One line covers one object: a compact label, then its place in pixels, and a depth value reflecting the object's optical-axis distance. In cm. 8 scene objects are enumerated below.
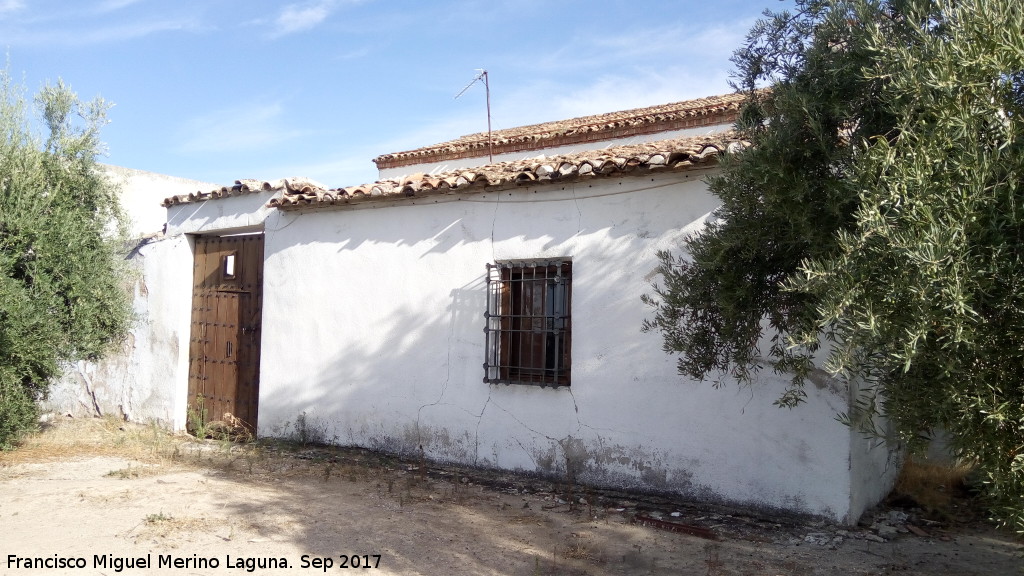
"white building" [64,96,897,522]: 543
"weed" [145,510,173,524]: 476
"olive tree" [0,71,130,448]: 686
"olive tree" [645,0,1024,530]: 240
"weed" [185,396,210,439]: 842
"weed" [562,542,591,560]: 430
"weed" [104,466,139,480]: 626
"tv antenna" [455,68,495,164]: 955
